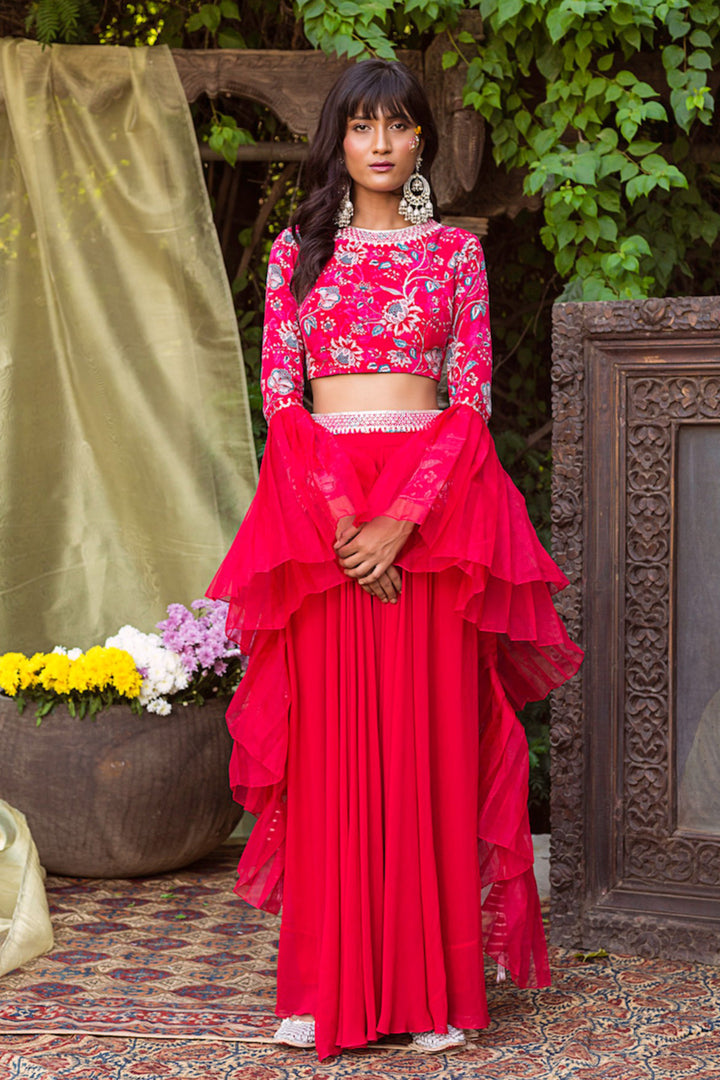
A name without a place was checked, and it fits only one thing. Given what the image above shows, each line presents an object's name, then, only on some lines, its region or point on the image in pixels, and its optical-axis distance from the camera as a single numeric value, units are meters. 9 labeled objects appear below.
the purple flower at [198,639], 7.09
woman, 4.66
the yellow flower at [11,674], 6.96
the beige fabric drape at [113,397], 7.79
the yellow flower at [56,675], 6.91
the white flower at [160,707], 6.89
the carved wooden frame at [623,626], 5.70
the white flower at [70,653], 7.06
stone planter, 6.80
